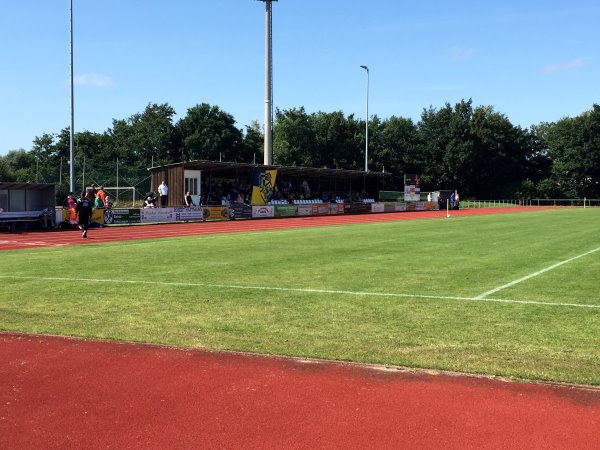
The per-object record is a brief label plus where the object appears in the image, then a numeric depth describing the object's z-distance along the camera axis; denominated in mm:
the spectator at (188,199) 39356
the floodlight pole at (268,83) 57156
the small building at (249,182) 43156
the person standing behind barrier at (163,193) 40997
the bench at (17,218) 28062
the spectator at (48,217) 29691
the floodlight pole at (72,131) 32966
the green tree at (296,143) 94125
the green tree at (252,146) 95500
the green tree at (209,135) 91250
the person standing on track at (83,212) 24641
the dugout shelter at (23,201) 28281
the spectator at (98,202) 32938
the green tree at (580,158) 90688
